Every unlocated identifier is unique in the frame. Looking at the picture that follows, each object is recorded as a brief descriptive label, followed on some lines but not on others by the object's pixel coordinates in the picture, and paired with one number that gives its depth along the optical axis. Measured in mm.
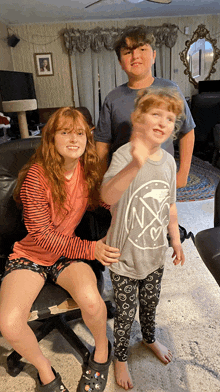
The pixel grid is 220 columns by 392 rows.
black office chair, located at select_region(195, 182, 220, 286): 727
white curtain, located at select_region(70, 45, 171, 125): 5844
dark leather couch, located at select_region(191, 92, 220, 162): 4086
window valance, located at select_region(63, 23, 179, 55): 5602
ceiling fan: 3276
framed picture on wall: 5854
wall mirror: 6004
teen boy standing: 915
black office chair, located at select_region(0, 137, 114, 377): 1265
